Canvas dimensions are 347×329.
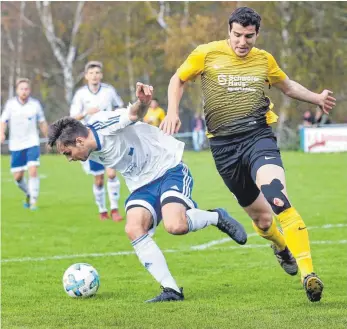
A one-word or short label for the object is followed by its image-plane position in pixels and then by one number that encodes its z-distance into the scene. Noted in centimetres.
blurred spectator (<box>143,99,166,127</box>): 3112
